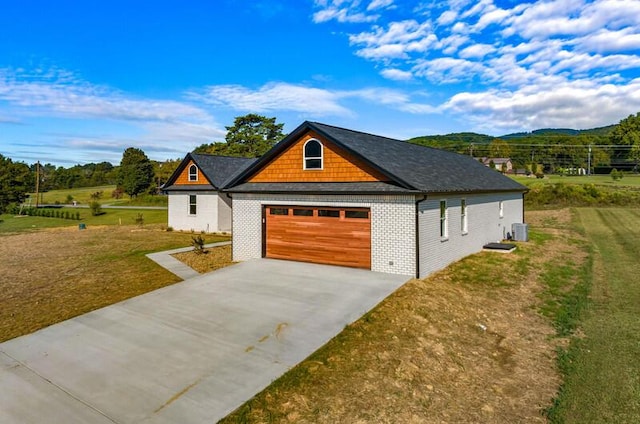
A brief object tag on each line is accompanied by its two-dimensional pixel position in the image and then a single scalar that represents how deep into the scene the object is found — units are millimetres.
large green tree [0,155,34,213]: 49406
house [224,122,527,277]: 13133
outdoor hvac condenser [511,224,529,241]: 22312
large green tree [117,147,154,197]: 65312
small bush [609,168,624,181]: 66625
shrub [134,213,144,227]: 31808
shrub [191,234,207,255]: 18677
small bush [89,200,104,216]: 44031
